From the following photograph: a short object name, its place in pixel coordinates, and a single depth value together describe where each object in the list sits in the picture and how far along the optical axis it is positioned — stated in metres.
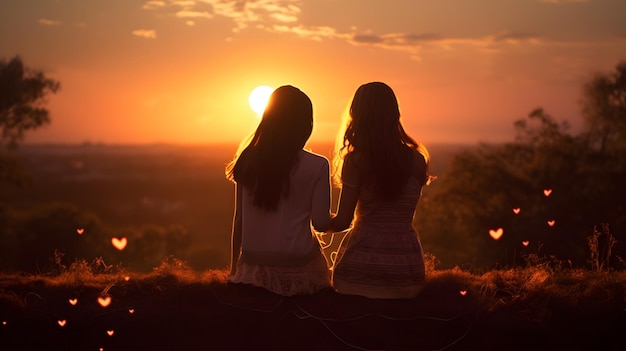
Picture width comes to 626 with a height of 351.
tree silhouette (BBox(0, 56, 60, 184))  34.03
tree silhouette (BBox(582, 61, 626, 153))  37.62
